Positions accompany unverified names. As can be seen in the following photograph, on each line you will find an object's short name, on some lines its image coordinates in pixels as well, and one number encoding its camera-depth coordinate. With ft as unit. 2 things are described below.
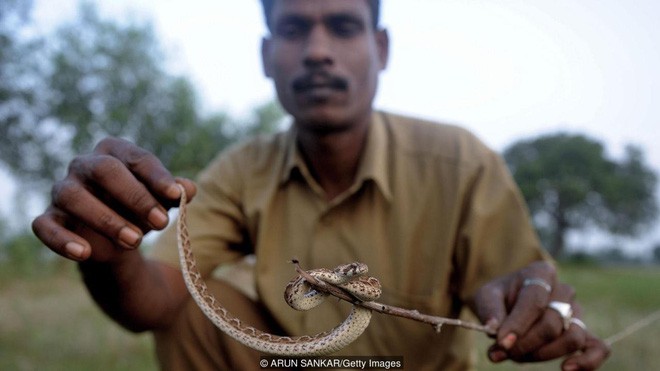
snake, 0.88
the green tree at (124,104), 33.98
